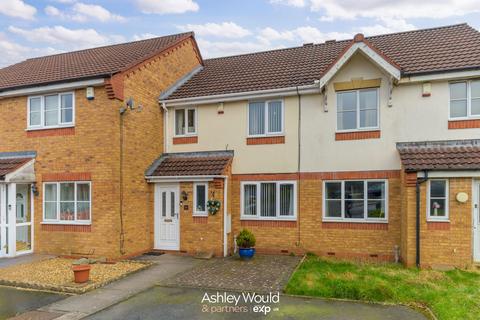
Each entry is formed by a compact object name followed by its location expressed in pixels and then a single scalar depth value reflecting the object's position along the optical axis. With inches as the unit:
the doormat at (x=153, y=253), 516.8
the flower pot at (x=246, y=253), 467.8
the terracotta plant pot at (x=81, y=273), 361.4
